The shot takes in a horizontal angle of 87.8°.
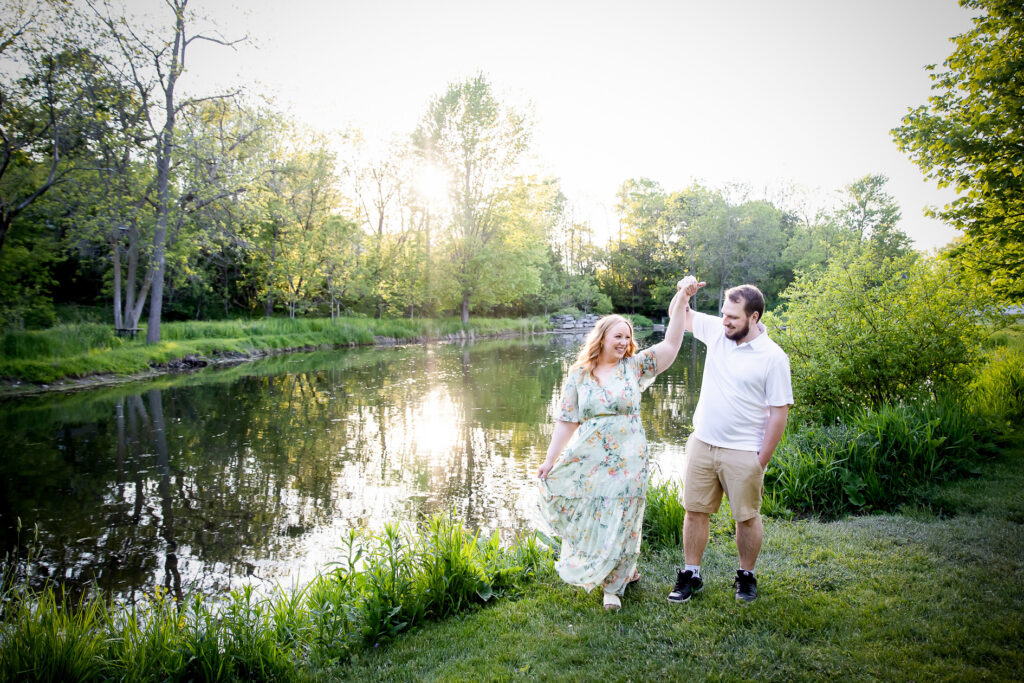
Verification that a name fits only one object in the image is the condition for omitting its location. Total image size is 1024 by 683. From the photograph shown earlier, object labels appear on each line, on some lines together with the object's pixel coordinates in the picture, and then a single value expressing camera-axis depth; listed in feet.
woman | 11.94
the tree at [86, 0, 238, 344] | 59.26
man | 11.03
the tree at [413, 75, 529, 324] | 116.26
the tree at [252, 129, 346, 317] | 89.66
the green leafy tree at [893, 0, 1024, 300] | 24.56
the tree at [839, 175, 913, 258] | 136.77
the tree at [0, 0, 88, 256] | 43.86
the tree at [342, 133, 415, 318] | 108.37
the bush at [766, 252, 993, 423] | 23.86
